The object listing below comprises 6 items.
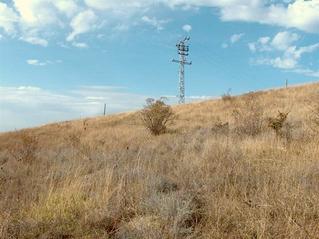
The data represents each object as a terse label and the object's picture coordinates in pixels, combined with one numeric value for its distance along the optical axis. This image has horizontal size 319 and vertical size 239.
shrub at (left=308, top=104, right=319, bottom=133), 12.95
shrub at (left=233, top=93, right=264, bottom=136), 16.08
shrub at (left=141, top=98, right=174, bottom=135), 25.12
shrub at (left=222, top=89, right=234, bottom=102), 36.53
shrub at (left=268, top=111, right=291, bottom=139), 13.91
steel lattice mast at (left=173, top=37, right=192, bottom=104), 55.78
